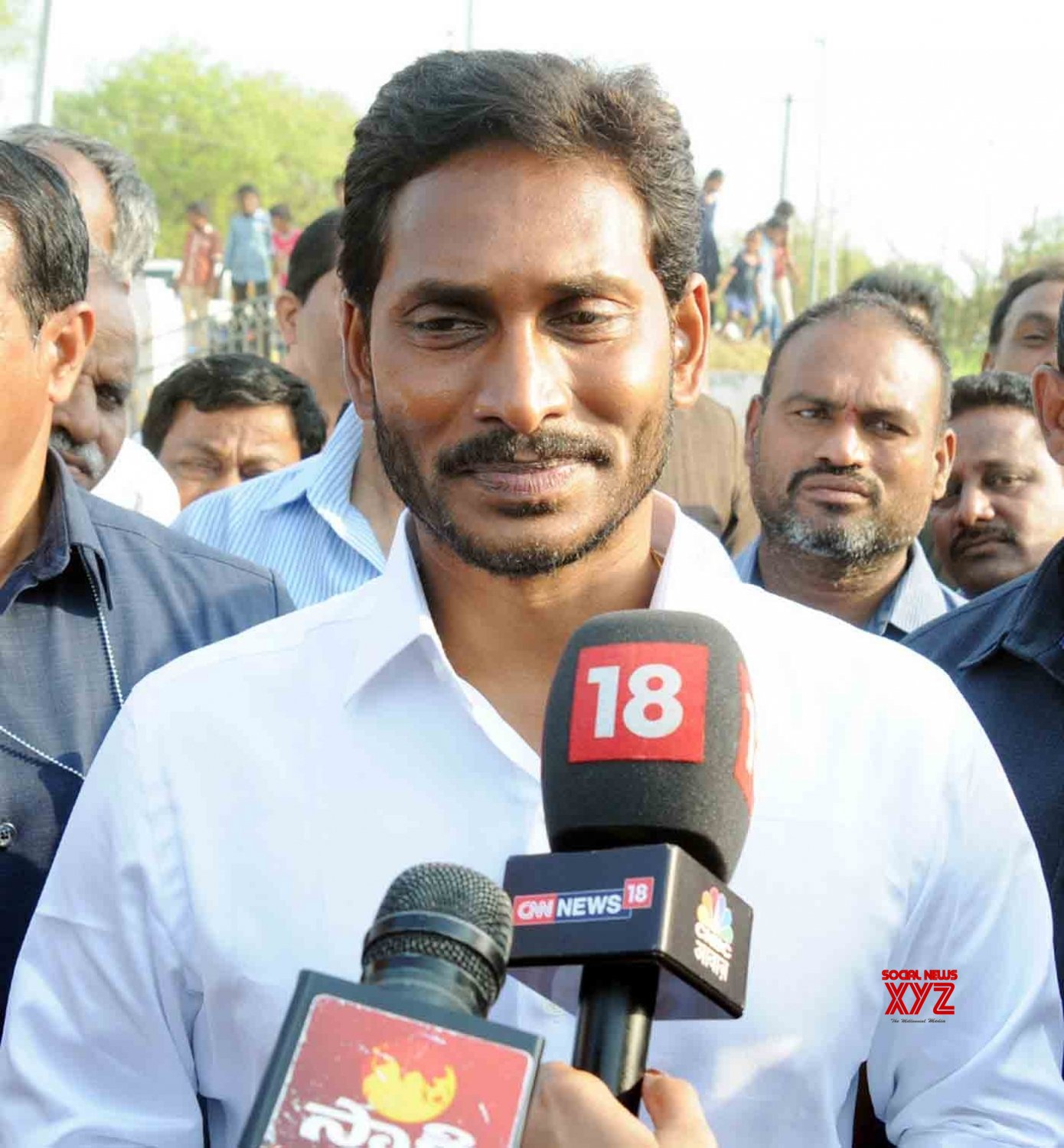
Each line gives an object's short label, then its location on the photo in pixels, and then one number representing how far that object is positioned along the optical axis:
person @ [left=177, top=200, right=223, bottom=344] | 22.14
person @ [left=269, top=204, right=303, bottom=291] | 20.59
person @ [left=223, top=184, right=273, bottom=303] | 21.27
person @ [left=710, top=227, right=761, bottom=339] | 22.91
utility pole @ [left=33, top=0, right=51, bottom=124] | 14.91
